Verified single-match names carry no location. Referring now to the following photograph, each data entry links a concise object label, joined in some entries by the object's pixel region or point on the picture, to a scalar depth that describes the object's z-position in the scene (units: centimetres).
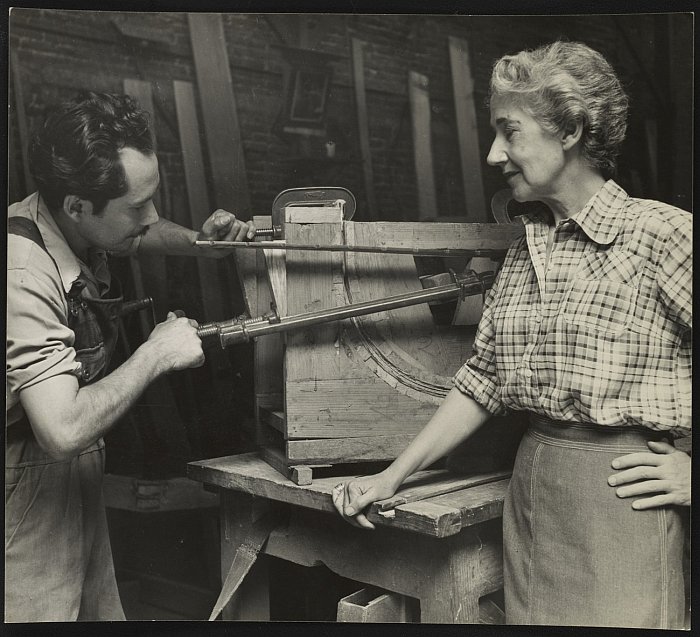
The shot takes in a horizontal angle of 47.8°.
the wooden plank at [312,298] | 184
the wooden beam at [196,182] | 191
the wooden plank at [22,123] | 187
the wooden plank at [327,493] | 161
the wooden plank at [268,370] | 199
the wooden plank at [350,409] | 183
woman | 155
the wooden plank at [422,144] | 202
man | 182
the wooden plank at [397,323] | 188
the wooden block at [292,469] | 180
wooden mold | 184
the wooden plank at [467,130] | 194
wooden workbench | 167
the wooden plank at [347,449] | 182
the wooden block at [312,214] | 187
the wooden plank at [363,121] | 194
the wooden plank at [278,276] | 188
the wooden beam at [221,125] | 191
